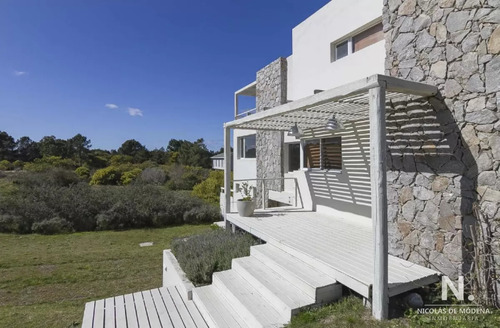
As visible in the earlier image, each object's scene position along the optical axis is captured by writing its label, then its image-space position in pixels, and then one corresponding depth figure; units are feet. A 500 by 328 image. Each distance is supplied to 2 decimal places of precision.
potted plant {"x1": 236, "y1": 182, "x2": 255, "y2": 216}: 25.40
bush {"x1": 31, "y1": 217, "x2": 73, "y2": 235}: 44.94
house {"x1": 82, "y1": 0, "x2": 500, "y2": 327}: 11.20
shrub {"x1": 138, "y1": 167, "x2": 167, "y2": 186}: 80.82
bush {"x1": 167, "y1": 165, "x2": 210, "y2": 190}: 83.10
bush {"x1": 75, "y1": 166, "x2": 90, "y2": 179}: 84.08
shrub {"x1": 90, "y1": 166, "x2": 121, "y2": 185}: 80.33
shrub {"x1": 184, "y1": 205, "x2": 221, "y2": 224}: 52.80
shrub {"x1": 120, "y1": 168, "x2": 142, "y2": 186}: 80.89
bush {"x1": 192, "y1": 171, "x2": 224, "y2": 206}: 69.10
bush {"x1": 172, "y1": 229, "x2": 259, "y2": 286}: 17.54
